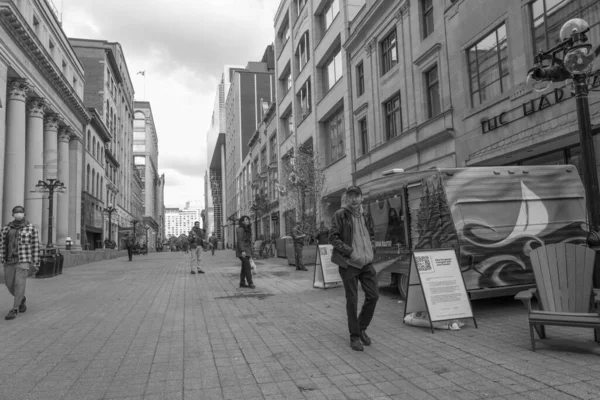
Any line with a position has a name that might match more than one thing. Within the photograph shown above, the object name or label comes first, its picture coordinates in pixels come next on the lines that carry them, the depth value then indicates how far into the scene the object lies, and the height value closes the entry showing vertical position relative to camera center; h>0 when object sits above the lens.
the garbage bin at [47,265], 16.56 -0.51
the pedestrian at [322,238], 17.69 +0.06
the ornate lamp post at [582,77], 5.98 +2.15
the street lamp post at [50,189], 21.38 +3.22
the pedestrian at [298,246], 16.66 -0.20
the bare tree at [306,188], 22.78 +2.78
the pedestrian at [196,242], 16.22 +0.10
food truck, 7.24 +0.27
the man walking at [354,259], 5.19 -0.24
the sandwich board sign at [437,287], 6.07 -0.72
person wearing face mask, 7.55 -0.04
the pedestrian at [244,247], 11.11 -0.10
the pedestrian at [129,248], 31.54 -0.02
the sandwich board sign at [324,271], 10.86 -0.76
